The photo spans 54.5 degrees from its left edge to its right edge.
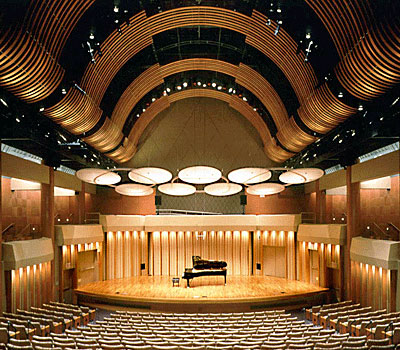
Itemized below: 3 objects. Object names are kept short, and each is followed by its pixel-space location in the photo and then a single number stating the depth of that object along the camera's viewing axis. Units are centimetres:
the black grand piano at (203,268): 1922
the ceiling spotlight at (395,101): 1131
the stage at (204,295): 1695
